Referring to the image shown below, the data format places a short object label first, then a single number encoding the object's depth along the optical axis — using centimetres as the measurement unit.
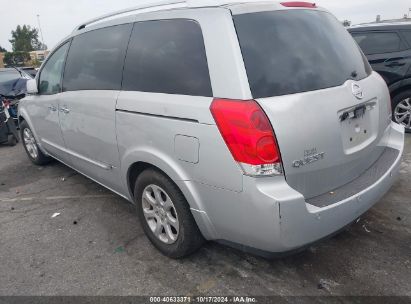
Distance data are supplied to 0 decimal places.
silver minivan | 215
